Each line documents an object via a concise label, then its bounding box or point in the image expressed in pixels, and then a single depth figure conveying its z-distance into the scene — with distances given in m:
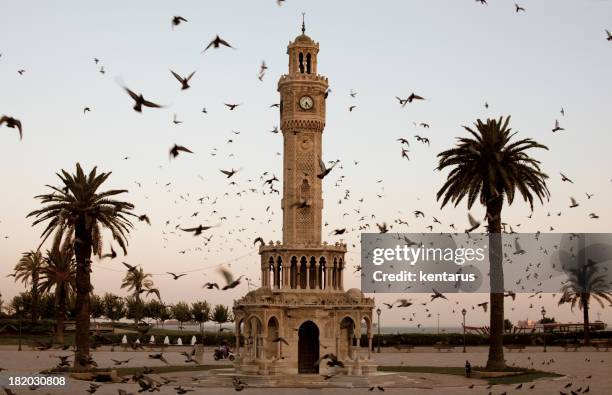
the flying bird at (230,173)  30.33
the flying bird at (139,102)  19.19
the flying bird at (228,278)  21.88
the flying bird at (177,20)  22.11
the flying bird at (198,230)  24.84
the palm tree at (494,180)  61.34
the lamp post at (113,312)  159.12
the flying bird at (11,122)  18.88
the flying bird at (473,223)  28.11
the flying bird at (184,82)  21.05
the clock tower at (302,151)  70.06
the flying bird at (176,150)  22.29
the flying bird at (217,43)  21.58
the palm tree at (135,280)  126.25
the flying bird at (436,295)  34.16
